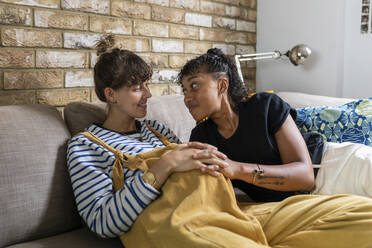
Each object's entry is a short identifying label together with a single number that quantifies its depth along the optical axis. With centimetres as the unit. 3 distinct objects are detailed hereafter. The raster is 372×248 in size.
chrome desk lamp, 252
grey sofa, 126
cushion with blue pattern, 169
